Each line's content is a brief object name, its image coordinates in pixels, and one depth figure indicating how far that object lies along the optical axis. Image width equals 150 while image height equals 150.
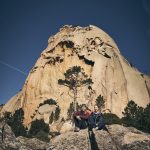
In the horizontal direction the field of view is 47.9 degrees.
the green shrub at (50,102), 57.01
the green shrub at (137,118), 31.79
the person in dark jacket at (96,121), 8.04
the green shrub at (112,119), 33.80
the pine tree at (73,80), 38.44
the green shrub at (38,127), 37.55
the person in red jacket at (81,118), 8.42
